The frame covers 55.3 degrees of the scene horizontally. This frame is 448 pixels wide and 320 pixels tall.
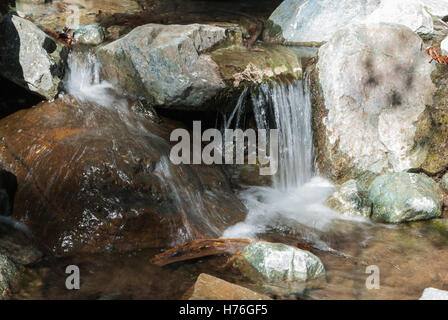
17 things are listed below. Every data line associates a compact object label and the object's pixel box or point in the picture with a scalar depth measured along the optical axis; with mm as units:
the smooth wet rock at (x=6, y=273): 3043
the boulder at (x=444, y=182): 5188
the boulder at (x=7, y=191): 4051
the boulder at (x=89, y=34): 6113
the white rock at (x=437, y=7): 7184
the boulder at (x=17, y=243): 3505
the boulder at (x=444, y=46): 5756
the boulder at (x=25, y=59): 4938
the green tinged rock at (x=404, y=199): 4738
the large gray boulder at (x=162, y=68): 5355
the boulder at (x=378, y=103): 5418
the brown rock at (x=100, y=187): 3875
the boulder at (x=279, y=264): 3398
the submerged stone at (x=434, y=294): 2835
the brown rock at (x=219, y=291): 2914
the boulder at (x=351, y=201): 4863
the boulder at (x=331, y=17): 6754
